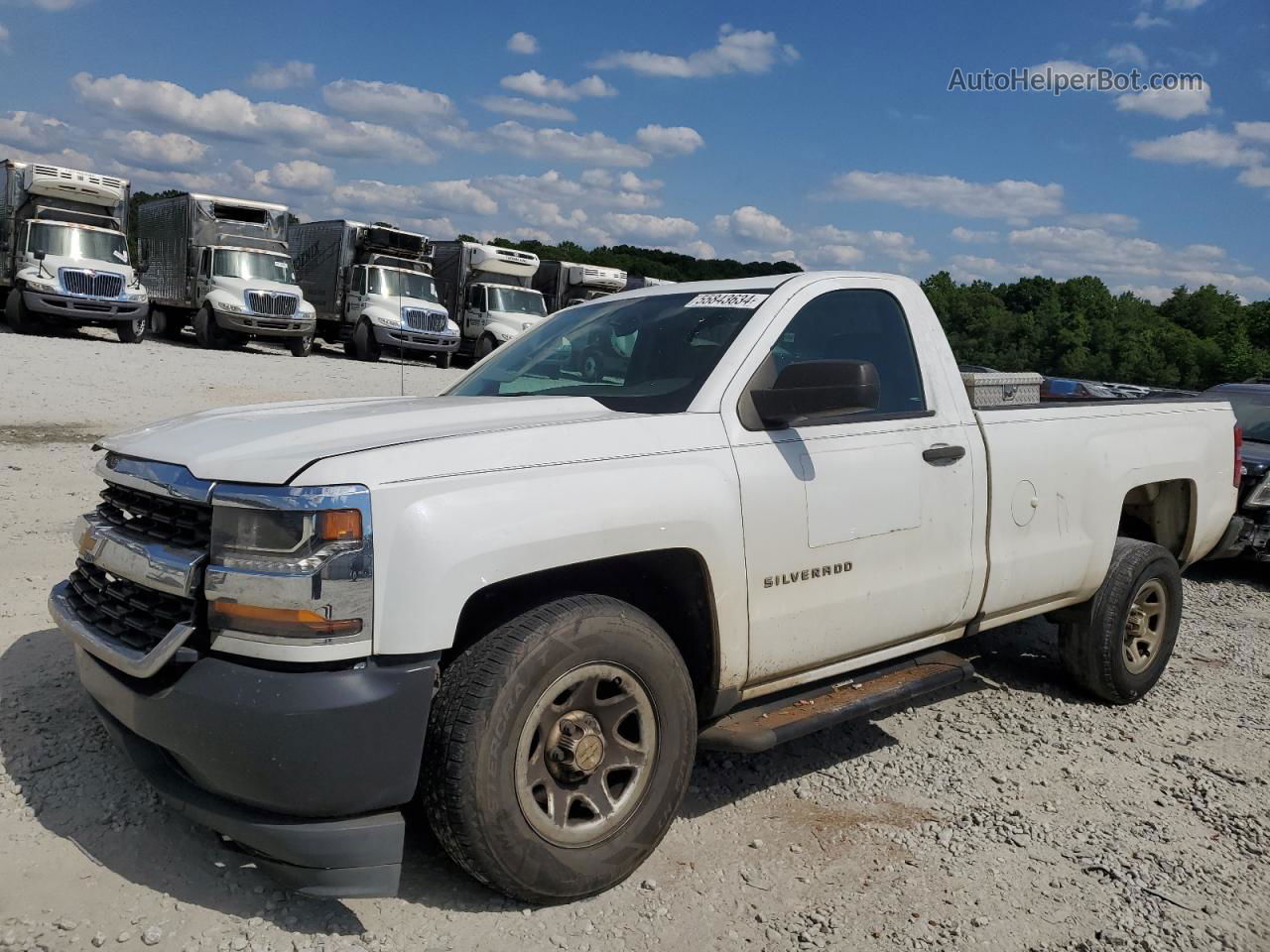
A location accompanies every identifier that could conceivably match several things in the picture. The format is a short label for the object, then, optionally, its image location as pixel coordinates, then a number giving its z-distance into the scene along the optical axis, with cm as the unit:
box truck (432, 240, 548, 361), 2686
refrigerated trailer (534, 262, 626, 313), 2967
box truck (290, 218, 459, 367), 2423
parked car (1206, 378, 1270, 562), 786
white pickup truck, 253
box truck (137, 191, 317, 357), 2241
